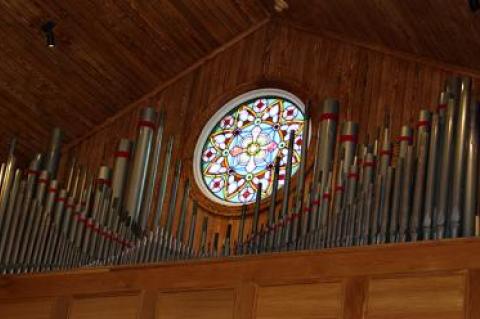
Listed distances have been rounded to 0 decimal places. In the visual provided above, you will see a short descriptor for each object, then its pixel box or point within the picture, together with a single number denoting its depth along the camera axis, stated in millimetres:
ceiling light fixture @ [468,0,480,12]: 10086
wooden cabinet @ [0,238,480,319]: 9320
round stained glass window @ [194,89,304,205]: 12664
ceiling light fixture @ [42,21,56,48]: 12426
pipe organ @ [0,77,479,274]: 9570
